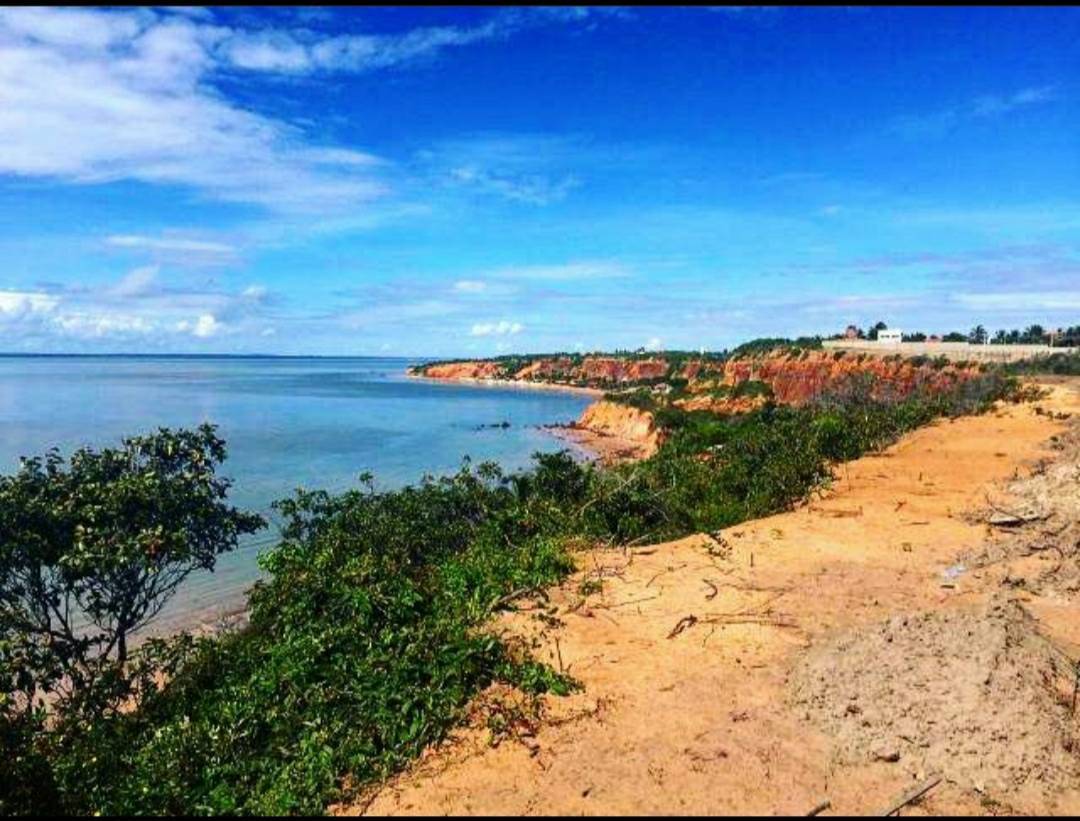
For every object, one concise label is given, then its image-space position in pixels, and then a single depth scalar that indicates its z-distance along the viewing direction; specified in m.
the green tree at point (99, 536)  9.38
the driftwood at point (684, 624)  8.42
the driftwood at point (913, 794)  5.43
